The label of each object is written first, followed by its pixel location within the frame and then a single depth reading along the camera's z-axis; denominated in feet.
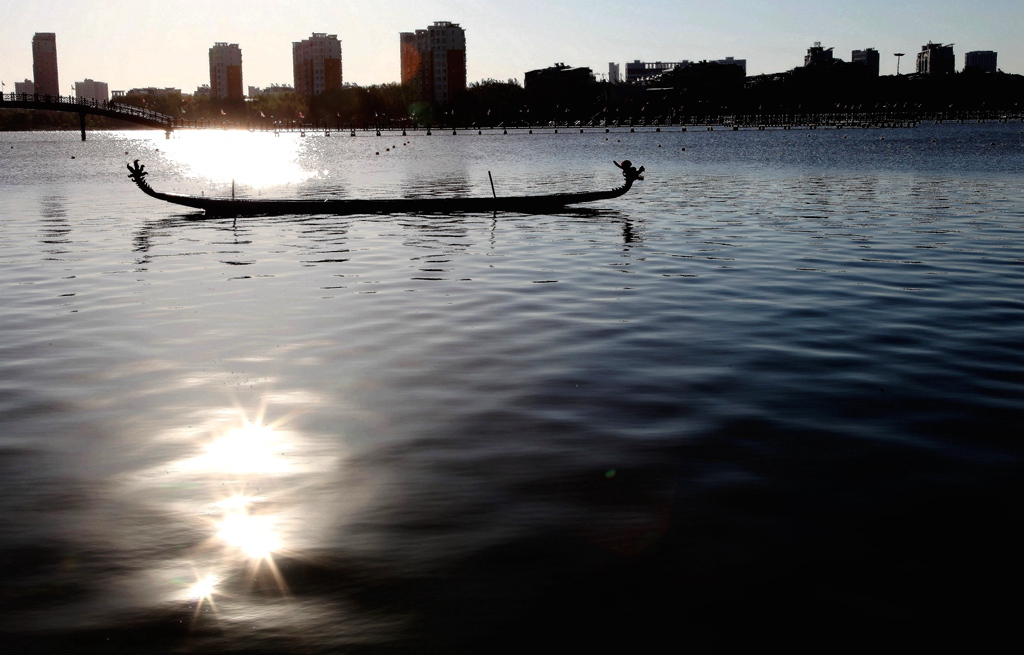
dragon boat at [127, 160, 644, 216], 120.16
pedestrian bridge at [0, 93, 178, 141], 435.12
